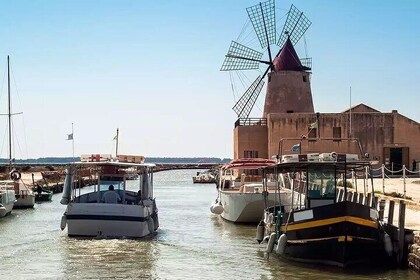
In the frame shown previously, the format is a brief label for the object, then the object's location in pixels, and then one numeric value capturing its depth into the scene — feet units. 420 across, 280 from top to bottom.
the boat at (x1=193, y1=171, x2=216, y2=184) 293.64
